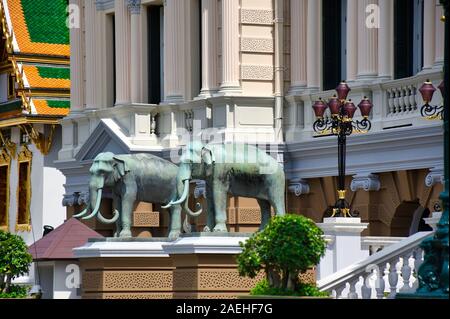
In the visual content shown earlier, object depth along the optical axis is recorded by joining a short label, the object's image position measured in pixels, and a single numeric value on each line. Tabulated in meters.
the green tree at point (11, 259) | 29.97
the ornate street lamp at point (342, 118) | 29.05
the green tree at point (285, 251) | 21.77
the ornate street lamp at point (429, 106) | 28.19
